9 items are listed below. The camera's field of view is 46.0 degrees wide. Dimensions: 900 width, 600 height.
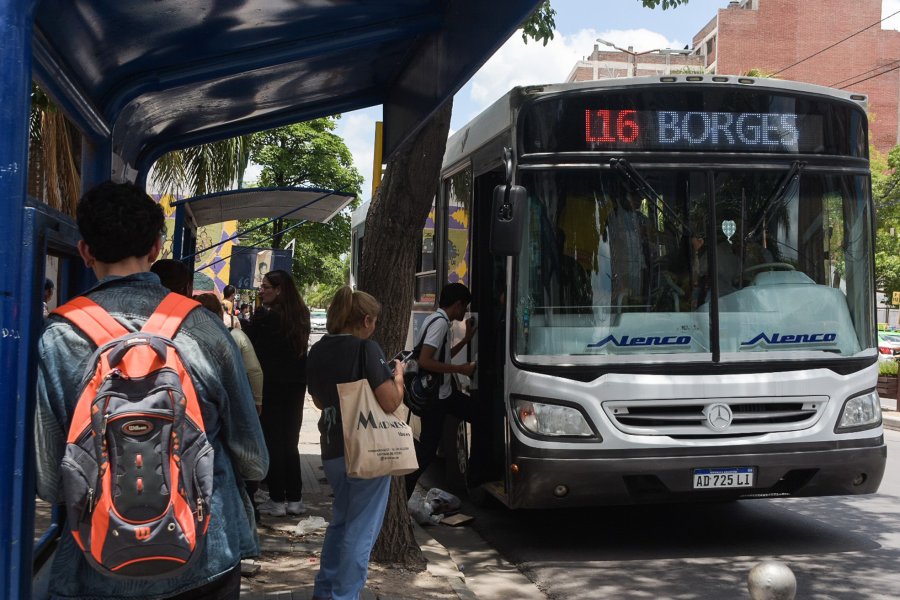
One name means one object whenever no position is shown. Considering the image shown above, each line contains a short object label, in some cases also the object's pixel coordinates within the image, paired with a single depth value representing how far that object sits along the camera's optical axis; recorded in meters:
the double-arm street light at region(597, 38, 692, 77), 85.76
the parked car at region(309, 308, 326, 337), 73.75
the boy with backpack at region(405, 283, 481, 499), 8.38
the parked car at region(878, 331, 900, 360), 36.28
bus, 7.06
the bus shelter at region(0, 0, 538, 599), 2.69
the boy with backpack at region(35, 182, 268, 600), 2.39
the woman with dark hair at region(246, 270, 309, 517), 7.98
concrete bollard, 4.18
